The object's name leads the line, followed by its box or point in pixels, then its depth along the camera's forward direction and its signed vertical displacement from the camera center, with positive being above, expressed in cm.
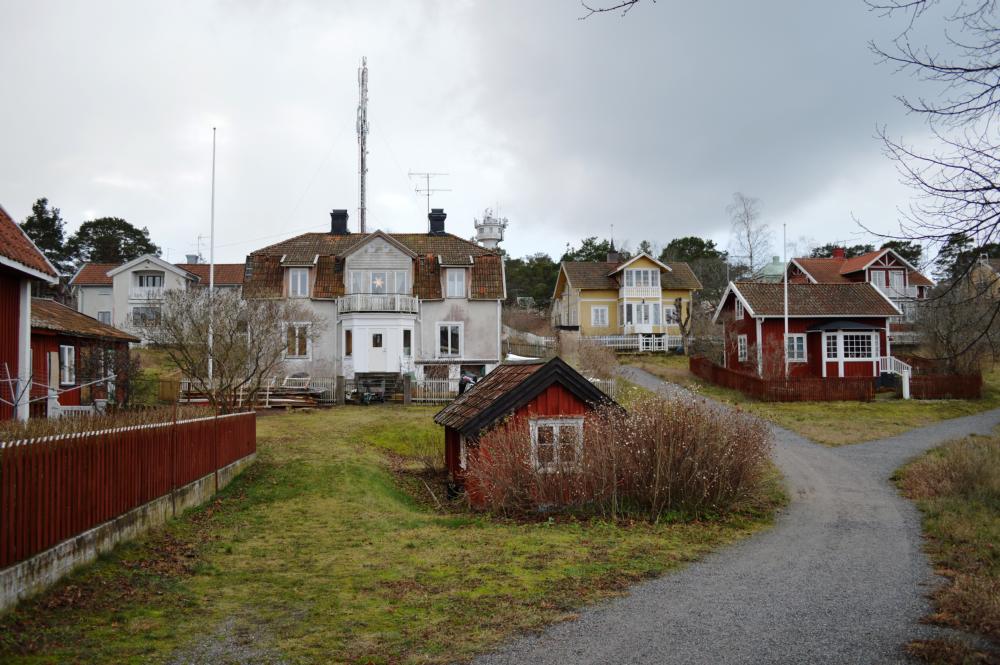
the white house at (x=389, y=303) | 3656 +317
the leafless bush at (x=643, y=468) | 1416 -187
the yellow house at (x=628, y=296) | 5334 +496
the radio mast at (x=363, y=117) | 4544 +1474
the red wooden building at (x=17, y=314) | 1436 +114
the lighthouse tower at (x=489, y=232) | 5953 +1050
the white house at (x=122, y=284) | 5084 +593
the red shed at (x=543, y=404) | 1595 -77
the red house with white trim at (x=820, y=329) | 3844 +173
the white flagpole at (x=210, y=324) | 2478 +151
